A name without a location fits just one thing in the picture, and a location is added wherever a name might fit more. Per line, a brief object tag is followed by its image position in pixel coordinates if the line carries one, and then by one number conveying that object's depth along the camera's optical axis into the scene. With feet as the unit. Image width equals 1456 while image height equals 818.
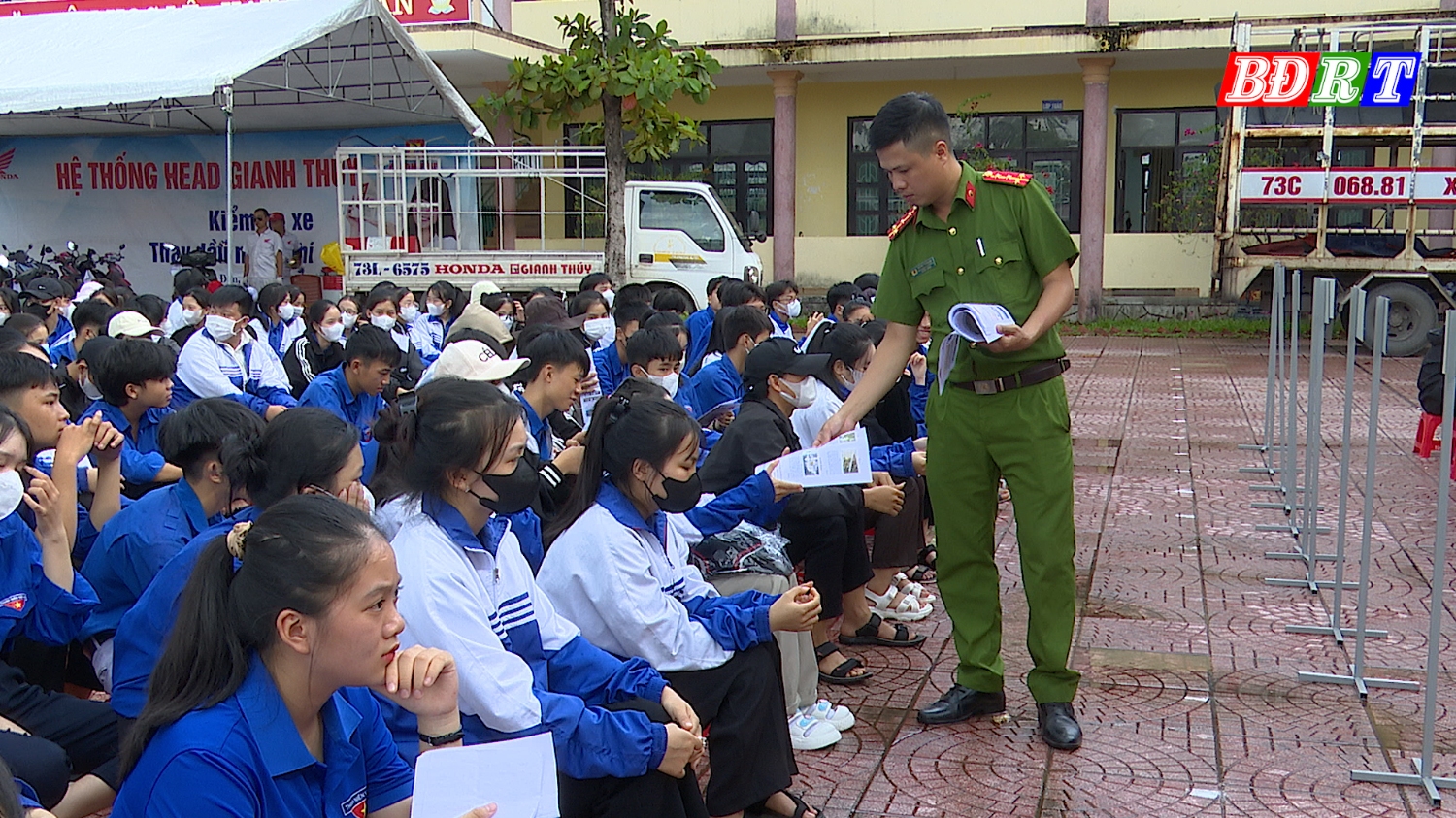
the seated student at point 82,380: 15.88
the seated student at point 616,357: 20.07
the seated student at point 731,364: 17.44
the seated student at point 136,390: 14.24
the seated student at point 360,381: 17.04
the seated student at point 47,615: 9.16
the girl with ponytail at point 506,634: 7.80
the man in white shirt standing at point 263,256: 49.42
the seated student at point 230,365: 19.61
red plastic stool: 25.86
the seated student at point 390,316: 22.48
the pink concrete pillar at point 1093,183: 53.06
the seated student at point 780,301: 25.22
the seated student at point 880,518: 15.35
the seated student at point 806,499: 13.21
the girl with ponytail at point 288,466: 8.60
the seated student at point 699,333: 23.79
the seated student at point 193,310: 24.46
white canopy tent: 33.78
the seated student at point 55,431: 12.03
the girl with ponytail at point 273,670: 5.58
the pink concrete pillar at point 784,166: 55.93
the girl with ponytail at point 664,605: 9.48
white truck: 42.45
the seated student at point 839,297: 23.93
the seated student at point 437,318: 26.86
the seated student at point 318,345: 23.76
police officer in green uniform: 11.82
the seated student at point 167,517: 9.91
